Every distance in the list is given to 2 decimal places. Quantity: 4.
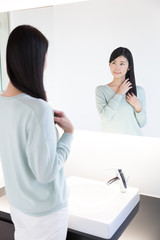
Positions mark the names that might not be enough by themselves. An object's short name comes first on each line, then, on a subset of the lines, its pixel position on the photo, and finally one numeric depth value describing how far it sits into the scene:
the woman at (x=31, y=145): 0.94
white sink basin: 1.29
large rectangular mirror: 1.49
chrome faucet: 1.59
